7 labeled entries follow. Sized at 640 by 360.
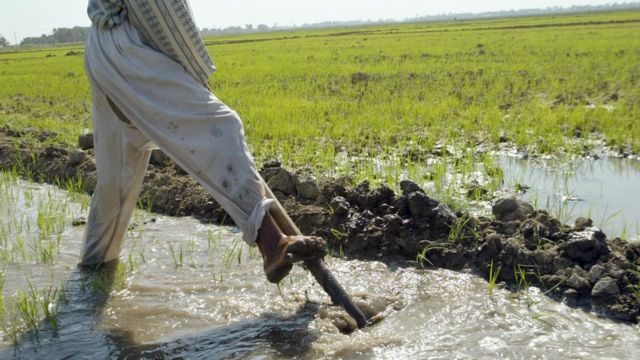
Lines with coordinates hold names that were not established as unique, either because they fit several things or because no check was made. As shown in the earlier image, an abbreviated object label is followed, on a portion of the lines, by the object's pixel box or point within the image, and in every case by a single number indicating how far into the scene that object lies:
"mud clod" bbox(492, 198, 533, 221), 3.56
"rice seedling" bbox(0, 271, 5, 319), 2.89
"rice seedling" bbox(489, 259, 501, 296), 2.94
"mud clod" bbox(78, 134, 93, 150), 6.02
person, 2.35
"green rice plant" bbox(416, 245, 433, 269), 3.25
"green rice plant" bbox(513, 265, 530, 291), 2.99
